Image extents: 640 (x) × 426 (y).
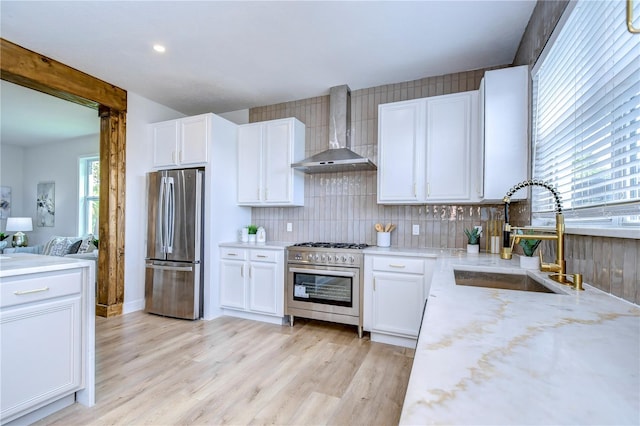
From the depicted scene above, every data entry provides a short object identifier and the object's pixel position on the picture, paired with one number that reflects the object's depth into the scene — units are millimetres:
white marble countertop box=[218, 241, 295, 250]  3262
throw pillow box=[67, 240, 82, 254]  4879
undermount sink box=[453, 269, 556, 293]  1626
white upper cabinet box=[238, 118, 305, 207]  3527
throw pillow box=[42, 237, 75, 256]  4883
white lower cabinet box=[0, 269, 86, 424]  1494
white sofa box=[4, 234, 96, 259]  4801
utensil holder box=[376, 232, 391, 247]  3184
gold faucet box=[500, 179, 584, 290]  1215
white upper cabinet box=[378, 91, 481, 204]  2729
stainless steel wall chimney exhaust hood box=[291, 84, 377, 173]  3221
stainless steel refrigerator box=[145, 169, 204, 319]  3338
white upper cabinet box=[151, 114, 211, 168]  3453
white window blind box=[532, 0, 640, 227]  1052
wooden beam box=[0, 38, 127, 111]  2600
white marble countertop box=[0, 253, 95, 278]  1508
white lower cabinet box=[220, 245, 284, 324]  3227
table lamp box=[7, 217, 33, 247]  5609
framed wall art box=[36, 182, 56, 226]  5988
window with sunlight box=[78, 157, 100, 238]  5582
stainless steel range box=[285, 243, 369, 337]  2912
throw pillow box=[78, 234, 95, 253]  4766
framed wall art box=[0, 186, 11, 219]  6117
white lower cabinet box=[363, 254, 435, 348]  2643
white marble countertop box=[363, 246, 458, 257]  2638
